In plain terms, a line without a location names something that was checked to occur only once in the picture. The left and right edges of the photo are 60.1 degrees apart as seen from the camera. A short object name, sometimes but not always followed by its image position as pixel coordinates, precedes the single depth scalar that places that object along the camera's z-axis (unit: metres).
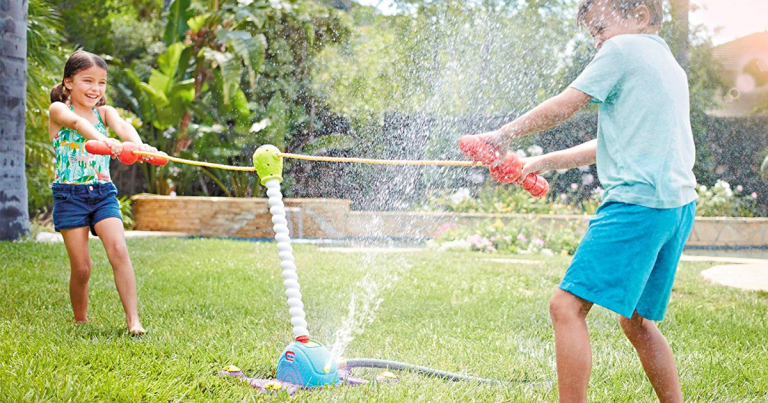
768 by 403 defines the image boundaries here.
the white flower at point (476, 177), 10.09
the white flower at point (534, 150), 9.41
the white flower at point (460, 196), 9.36
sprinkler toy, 2.05
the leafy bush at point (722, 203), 9.17
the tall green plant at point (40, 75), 7.13
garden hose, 2.21
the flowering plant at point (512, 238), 7.42
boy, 1.64
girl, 2.80
